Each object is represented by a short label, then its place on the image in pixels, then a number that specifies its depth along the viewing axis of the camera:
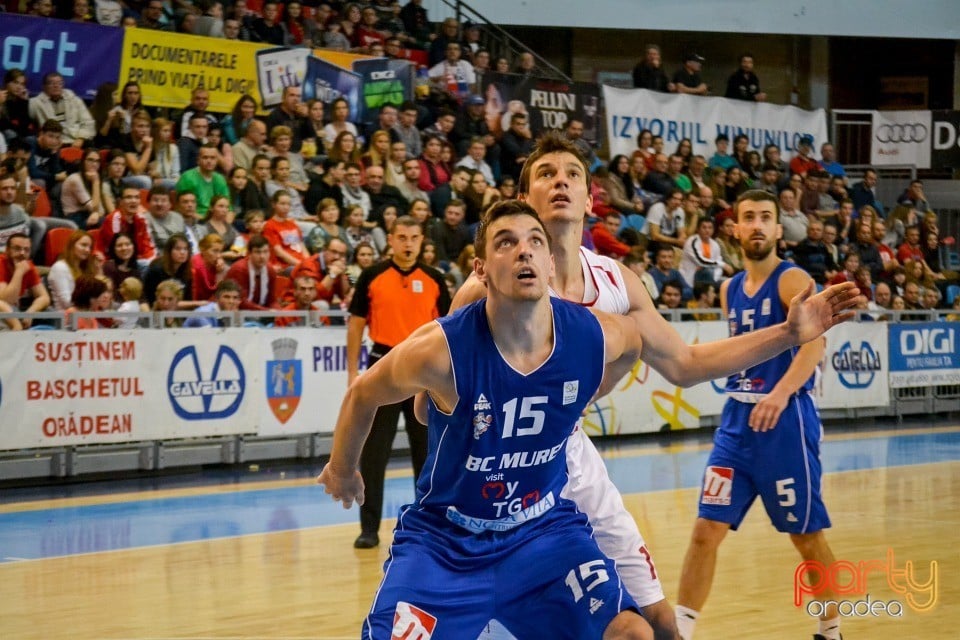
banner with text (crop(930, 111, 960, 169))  25.55
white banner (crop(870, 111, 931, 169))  25.62
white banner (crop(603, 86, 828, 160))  21.17
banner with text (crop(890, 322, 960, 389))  19.03
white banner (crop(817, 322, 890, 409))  18.12
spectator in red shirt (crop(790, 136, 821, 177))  22.88
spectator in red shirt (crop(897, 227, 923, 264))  22.20
